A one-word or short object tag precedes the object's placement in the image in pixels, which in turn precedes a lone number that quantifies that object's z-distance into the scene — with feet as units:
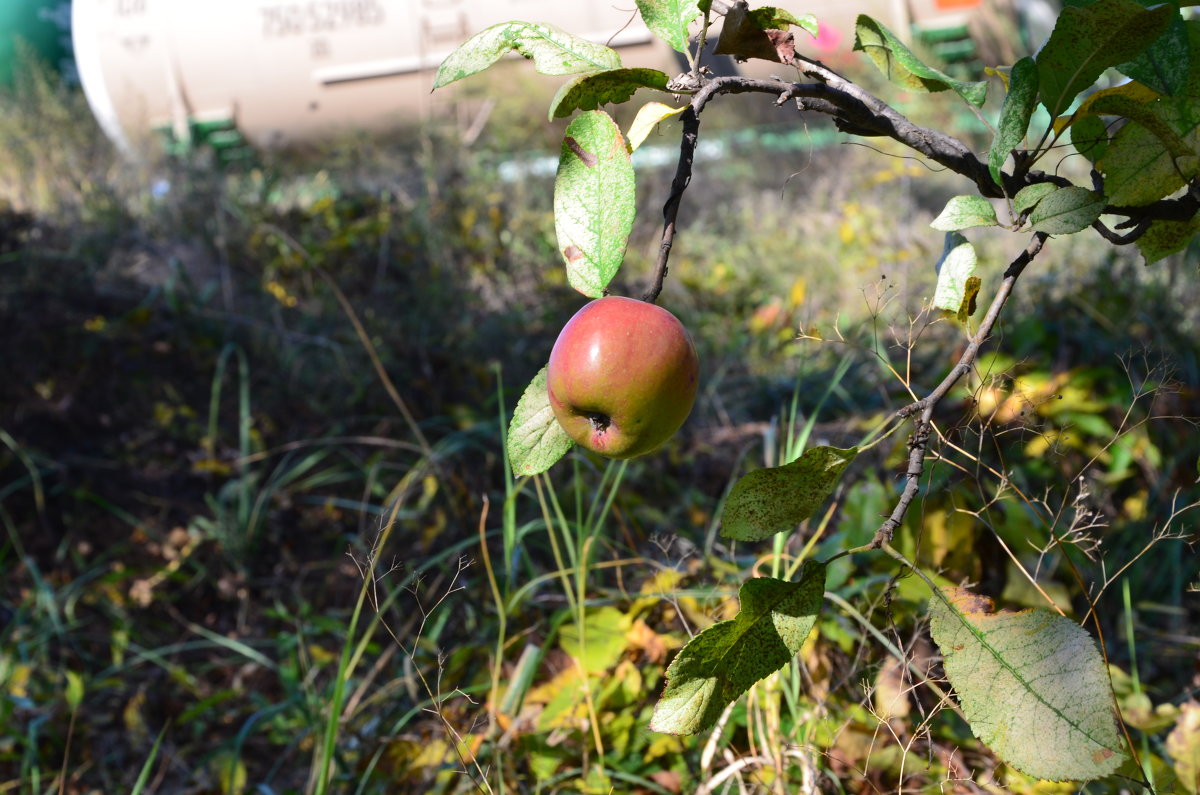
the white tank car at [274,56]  21.52
